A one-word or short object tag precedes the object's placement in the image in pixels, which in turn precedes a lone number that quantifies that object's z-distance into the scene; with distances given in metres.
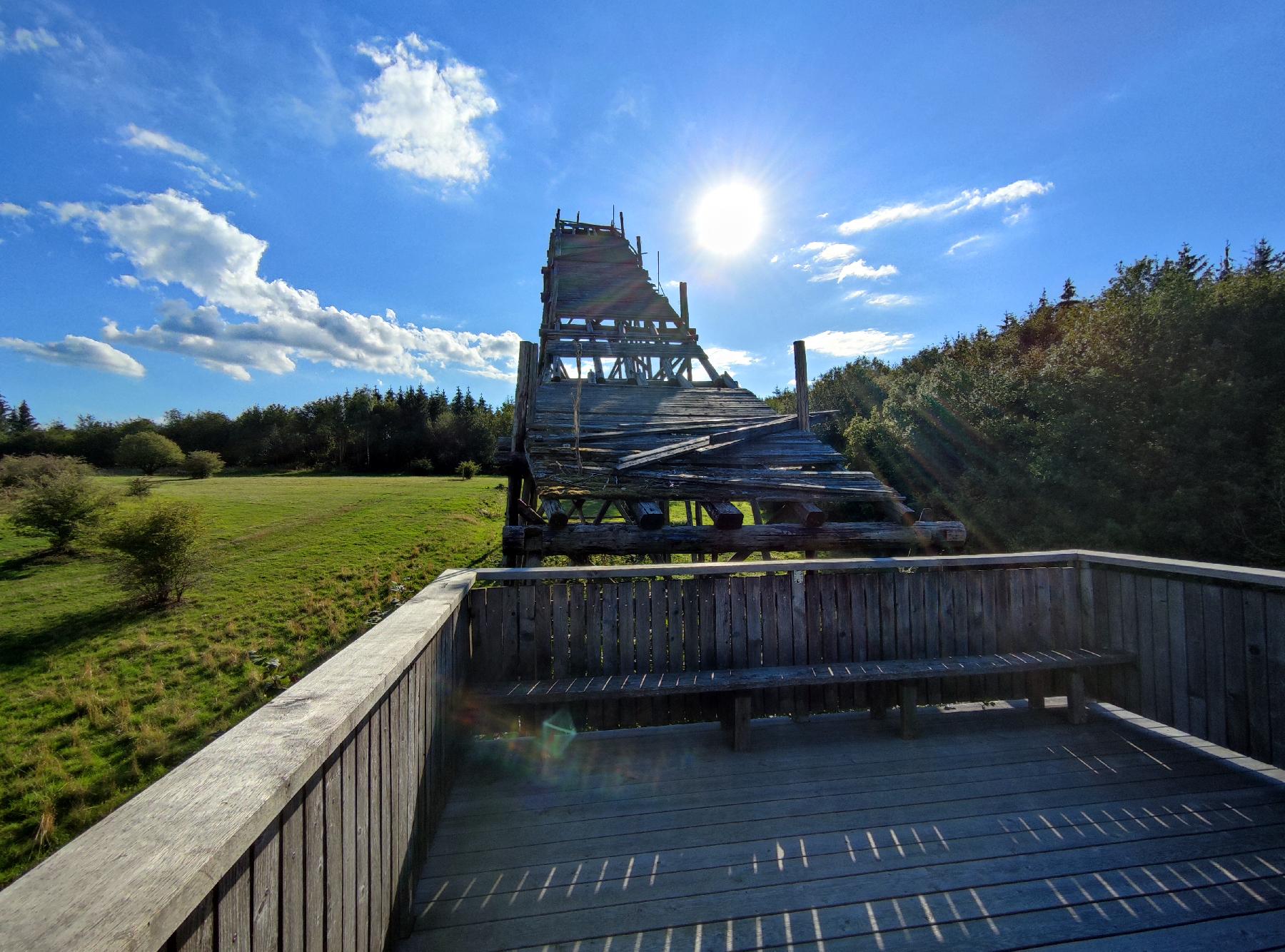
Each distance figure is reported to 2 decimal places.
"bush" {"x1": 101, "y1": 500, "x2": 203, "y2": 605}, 12.87
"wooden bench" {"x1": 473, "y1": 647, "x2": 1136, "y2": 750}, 3.61
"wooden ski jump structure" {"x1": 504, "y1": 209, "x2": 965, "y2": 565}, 5.23
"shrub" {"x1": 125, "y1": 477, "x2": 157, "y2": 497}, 22.16
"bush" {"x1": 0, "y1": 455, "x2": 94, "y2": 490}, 18.66
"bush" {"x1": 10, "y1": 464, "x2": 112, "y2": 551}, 15.50
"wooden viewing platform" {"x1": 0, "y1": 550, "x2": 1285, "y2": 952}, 1.31
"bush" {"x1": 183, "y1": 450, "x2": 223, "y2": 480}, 36.09
